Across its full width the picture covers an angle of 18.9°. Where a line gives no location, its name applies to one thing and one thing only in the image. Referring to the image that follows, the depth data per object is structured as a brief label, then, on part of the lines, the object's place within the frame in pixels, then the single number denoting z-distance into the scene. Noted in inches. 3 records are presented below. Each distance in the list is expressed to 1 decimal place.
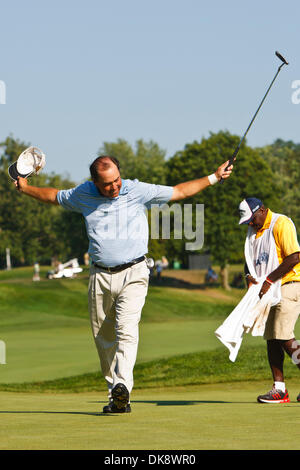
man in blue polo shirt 315.9
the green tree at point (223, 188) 2738.7
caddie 368.5
